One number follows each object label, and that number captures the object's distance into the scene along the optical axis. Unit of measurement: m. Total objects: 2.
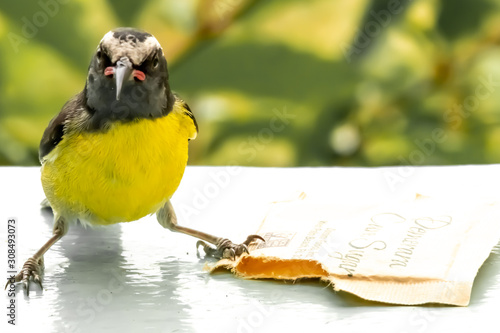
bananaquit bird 1.64
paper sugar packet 1.62
